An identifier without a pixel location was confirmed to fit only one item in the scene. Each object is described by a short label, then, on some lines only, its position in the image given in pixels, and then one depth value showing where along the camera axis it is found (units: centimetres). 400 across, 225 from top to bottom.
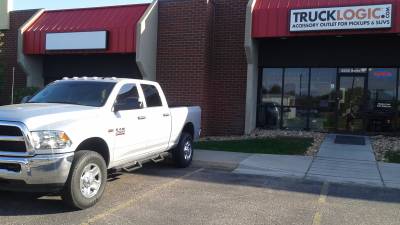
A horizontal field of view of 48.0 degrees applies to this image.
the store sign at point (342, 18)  1357
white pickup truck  577
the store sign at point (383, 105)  1570
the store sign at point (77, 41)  1616
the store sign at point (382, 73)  1562
